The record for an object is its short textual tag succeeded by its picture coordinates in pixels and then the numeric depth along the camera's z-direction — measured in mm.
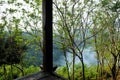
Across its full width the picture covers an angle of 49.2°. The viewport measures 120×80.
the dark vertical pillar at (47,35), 1613
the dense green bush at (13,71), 6920
